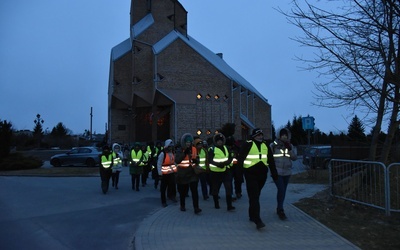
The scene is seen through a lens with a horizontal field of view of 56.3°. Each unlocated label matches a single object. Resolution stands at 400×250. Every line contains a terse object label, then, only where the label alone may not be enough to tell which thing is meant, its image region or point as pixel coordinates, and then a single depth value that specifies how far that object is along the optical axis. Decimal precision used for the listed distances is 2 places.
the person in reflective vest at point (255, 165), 6.89
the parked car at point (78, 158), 27.05
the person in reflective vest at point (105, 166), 12.56
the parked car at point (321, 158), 16.51
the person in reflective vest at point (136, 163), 13.57
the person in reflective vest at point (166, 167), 10.01
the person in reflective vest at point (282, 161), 7.71
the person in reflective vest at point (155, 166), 14.19
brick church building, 44.25
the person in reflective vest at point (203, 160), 9.68
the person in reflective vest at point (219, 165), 8.93
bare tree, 7.59
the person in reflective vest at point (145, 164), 14.30
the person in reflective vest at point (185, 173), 8.94
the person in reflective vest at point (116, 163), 13.77
